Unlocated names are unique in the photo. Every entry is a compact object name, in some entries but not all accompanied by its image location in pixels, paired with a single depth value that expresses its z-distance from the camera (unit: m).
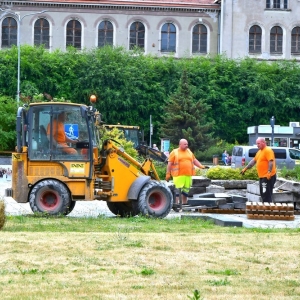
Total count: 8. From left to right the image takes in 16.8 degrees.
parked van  49.94
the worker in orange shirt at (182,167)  23.55
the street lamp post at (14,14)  78.16
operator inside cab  21.41
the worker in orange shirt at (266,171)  23.06
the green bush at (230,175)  28.79
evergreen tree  65.75
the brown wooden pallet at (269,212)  21.02
